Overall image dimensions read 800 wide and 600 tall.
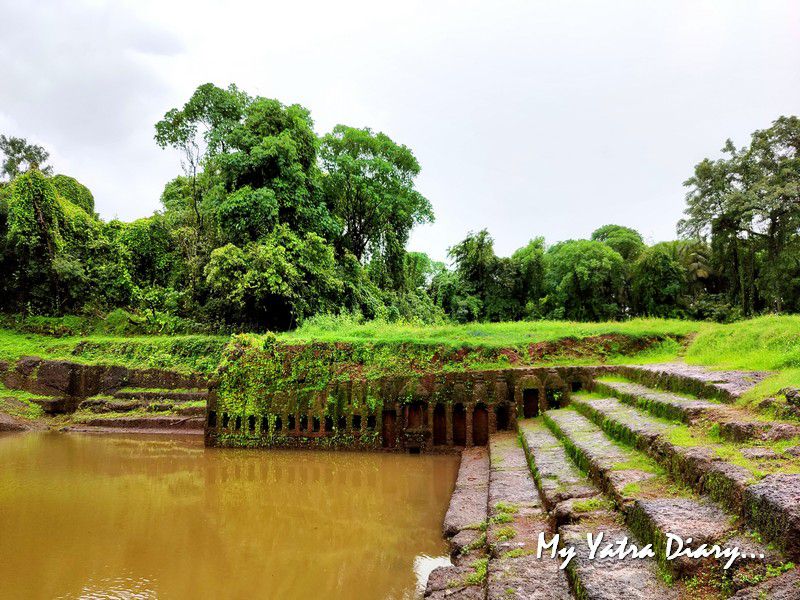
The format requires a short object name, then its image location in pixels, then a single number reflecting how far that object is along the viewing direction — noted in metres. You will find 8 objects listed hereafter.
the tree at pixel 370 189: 20.09
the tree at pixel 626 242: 32.44
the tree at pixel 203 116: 17.89
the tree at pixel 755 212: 19.75
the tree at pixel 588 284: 26.14
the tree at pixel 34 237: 18.72
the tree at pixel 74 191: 24.27
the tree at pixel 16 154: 28.59
